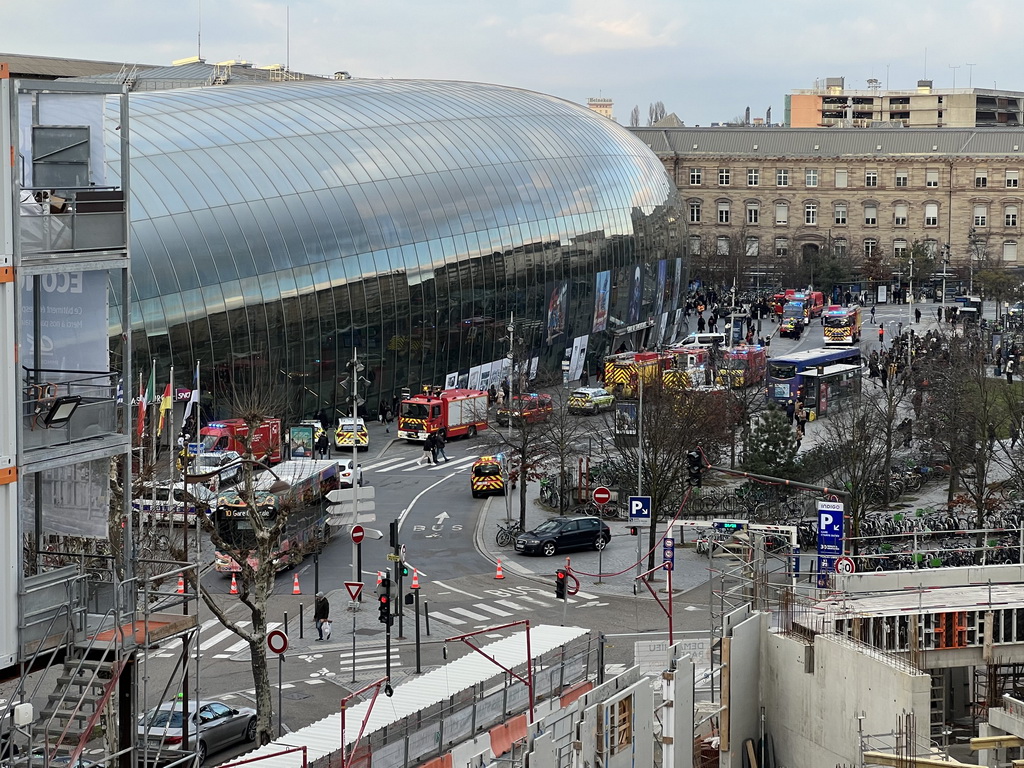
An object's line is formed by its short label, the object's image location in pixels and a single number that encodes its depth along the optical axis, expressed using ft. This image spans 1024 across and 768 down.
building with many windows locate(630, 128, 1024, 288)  521.24
